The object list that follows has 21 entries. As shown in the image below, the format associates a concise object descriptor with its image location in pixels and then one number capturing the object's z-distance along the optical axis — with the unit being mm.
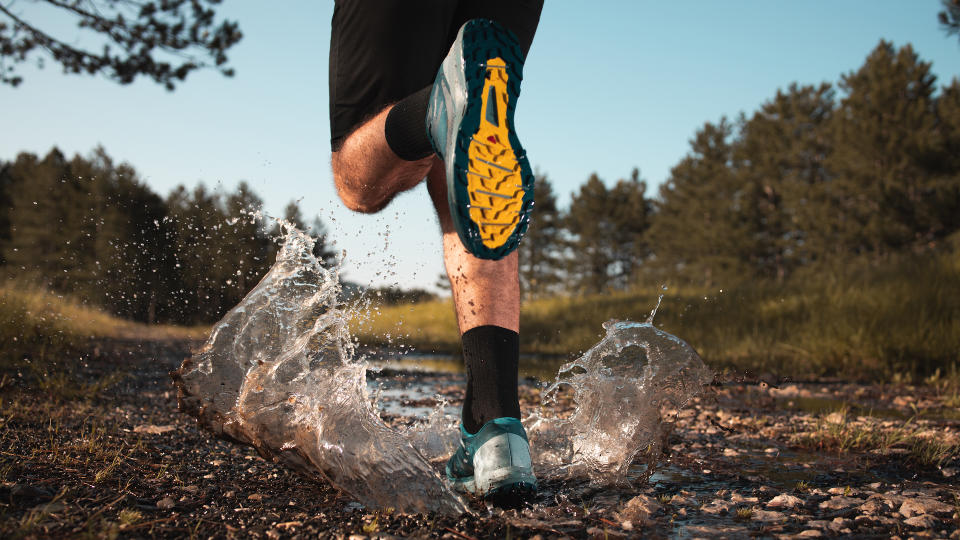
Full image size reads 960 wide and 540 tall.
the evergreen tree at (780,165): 37375
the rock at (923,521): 1404
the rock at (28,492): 1406
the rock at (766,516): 1488
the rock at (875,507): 1514
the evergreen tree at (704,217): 37812
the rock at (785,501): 1595
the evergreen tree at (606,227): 55344
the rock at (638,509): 1461
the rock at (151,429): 2479
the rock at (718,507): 1551
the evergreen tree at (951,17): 7966
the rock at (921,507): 1497
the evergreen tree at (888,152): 25719
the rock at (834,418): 2708
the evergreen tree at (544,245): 52812
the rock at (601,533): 1337
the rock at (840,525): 1388
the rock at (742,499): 1638
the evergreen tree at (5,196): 31391
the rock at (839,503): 1570
